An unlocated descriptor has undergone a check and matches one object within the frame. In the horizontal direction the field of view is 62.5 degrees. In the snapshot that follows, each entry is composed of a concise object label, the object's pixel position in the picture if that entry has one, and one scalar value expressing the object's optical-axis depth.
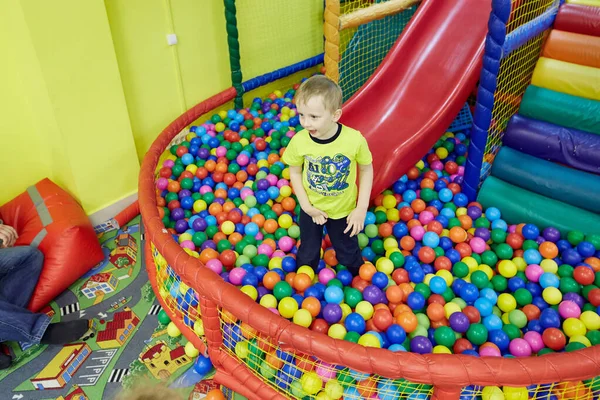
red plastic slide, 3.01
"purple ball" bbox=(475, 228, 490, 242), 2.81
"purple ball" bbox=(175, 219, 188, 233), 3.04
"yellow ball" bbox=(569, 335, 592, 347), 2.16
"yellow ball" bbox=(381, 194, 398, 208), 3.05
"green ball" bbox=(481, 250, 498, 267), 2.68
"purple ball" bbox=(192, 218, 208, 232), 2.97
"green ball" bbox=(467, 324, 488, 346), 2.21
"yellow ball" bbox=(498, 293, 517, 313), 2.41
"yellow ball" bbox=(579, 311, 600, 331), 2.26
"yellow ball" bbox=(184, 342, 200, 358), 2.34
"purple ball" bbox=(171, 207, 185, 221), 3.10
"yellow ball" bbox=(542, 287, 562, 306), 2.41
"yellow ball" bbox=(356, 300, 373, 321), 2.35
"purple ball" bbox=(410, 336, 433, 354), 2.12
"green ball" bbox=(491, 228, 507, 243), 2.79
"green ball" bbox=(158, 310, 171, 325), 2.52
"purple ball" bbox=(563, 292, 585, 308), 2.40
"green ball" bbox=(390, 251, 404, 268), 2.65
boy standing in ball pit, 1.92
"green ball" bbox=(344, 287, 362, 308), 2.40
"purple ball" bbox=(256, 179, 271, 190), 3.18
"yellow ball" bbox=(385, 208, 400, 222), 2.98
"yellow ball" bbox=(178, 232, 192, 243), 2.85
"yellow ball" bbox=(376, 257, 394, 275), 2.62
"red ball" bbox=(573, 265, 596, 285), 2.47
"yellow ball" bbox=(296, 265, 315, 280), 2.52
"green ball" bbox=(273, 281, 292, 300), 2.40
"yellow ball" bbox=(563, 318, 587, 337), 2.23
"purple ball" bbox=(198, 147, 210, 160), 3.51
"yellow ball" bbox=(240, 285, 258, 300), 2.40
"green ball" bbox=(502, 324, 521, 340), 2.27
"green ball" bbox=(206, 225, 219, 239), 2.94
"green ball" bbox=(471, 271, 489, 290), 2.52
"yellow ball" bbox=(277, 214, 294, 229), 2.94
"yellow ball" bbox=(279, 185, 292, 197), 3.13
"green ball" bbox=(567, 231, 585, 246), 2.70
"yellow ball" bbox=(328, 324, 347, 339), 2.23
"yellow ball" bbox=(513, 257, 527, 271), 2.64
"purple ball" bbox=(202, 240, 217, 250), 2.81
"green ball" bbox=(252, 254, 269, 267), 2.68
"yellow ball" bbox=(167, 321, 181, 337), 2.44
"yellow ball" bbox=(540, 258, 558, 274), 2.59
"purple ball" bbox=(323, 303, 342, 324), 2.27
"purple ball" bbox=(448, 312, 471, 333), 2.26
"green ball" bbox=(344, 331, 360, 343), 2.18
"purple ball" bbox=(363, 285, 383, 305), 2.40
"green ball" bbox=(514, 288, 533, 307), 2.44
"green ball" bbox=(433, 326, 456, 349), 2.21
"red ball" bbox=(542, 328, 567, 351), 2.19
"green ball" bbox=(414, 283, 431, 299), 2.45
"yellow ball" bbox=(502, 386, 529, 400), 1.95
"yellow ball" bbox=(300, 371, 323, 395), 2.04
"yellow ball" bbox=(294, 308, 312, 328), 2.24
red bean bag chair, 2.65
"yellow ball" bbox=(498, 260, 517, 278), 2.59
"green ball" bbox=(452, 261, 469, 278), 2.59
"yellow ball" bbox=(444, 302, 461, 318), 2.35
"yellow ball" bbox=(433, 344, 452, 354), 2.17
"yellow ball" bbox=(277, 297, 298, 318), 2.28
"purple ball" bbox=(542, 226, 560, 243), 2.75
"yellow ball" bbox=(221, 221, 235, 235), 2.94
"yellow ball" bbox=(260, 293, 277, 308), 2.36
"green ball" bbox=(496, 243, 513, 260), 2.70
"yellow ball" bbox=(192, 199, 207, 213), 3.16
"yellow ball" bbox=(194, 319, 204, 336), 2.37
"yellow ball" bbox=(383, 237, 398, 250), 2.79
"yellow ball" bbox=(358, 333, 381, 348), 2.12
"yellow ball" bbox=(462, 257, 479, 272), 2.66
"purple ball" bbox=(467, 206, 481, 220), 2.97
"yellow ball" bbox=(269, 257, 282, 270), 2.65
